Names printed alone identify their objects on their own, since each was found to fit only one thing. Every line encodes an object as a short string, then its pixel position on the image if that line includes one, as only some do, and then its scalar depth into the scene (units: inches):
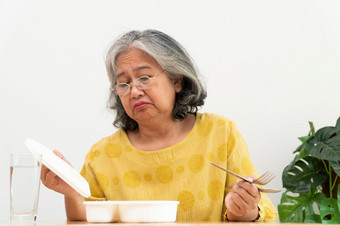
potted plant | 124.7
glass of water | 65.3
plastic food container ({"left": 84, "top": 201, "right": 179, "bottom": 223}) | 63.4
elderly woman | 89.1
